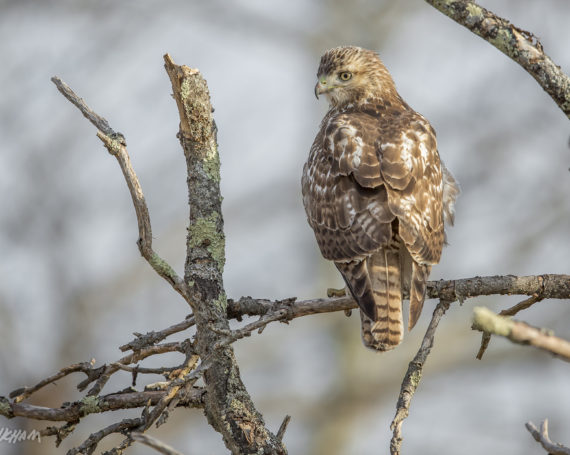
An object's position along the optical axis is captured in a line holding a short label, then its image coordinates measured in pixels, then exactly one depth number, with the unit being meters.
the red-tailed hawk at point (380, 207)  9.97
